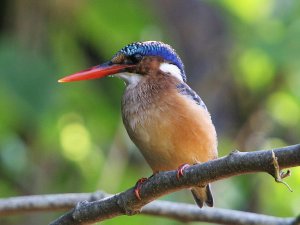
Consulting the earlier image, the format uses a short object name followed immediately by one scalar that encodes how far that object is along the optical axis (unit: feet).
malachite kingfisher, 22.66
